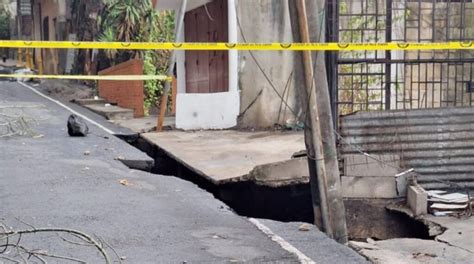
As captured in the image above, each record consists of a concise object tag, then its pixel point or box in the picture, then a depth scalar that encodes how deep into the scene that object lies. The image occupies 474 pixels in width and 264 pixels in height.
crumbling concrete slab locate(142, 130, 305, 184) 10.14
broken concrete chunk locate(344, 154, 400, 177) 9.20
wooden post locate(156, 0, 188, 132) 14.87
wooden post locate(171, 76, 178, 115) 19.97
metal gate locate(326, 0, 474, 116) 10.74
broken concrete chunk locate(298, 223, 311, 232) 7.02
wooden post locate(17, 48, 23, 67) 44.15
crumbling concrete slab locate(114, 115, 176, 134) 15.74
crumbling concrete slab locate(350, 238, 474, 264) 7.02
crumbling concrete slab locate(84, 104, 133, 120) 18.81
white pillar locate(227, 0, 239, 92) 14.98
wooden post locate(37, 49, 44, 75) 37.76
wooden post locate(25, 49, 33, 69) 41.90
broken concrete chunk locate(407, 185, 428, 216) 8.78
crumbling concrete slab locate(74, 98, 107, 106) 22.45
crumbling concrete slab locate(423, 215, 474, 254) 7.59
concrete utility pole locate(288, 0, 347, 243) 7.18
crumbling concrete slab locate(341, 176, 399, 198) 9.20
